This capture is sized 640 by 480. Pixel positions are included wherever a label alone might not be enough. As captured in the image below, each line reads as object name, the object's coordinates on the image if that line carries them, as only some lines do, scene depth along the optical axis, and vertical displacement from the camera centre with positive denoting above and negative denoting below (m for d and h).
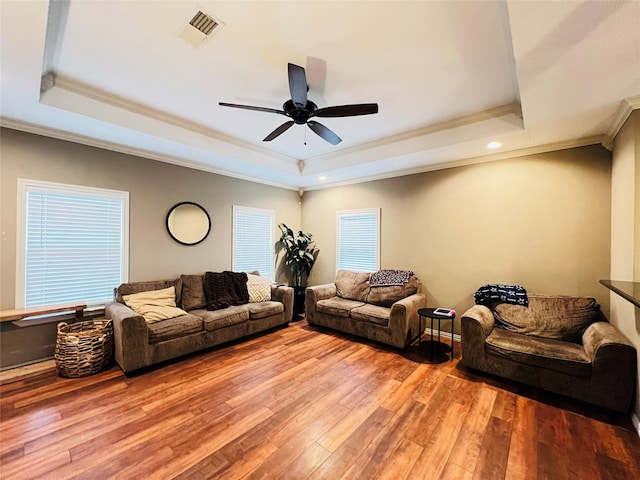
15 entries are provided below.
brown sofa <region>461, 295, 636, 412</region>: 2.26 -1.03
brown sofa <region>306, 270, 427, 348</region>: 3.61 -1.02
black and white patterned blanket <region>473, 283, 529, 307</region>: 3.26 -0.65
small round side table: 3.33 -1.45
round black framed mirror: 4.16 +0.25
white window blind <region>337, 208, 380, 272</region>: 4.98 +0.01
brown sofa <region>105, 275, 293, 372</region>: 2.90 -1.07
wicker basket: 2.83 -1.24
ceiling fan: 2.09 +1.20
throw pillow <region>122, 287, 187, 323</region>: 3.33 -0.87
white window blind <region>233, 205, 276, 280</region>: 5.04 -0.02
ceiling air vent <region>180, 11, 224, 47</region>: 1.81 +1.48
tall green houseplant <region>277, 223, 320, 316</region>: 5.52 -0.29
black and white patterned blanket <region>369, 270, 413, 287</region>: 4.27 -0.60
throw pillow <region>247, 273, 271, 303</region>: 4.43 -0.83
